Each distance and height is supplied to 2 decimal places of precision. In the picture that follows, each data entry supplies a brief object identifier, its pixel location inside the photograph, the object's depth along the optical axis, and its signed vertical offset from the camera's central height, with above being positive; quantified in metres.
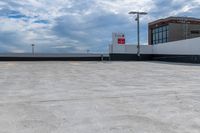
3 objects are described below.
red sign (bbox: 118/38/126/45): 24.33 +2.57
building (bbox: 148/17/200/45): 29.18 +5.28
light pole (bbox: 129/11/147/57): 24.09 +5.69
